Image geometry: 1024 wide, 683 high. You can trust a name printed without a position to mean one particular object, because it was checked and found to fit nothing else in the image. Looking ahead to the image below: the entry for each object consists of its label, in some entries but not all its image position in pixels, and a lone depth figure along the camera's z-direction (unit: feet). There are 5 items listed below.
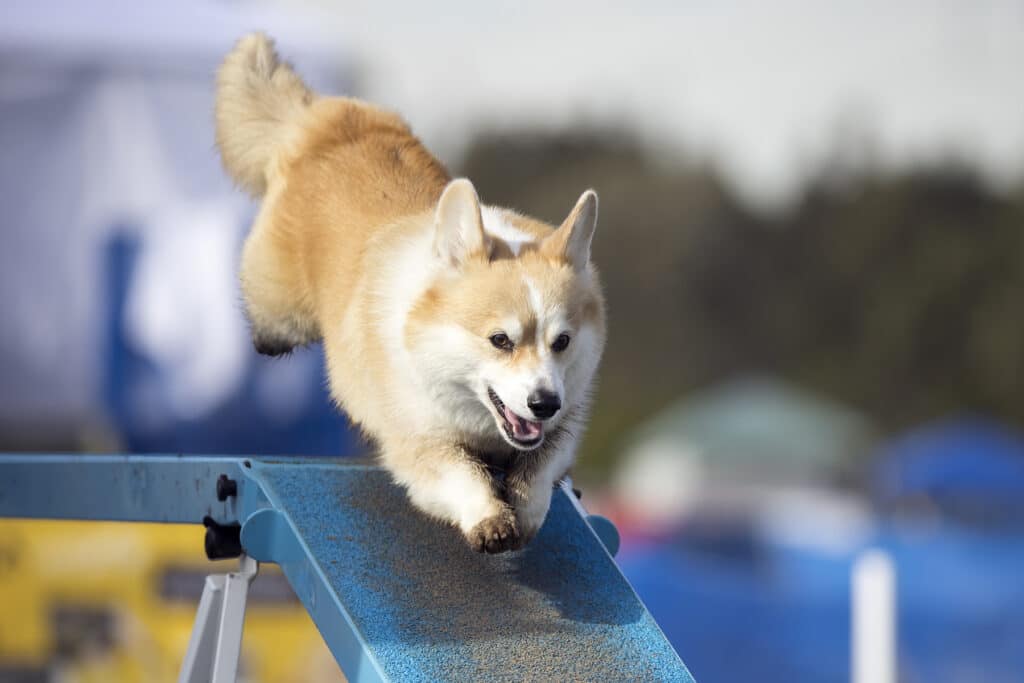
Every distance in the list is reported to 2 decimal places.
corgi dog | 25.21
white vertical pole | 44.60
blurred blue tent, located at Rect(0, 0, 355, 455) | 61.57
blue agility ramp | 24.29
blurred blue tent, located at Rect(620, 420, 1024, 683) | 57.52
